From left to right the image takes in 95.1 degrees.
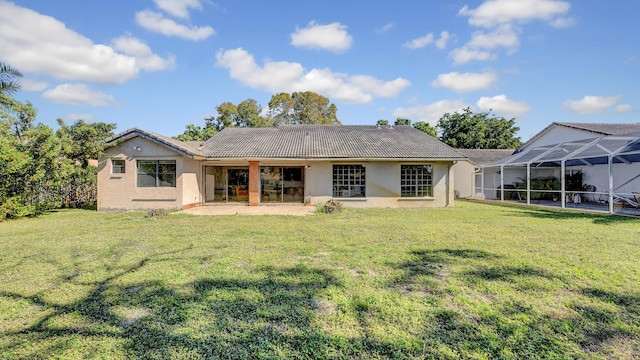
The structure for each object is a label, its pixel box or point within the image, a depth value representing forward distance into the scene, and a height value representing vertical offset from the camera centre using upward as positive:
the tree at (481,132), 37.38 +6.25
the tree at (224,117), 42.47 +9.67
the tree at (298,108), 46.66 +11.90
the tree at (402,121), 40.56 +8.31
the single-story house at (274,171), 15.09 +0.59
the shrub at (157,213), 12.94 -1.33
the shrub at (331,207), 14.06 -1.29
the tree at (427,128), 37.22 +6.73
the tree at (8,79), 9.43 +3.48
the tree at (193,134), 31.89 +5.36
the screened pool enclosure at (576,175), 14.97 +0.30
